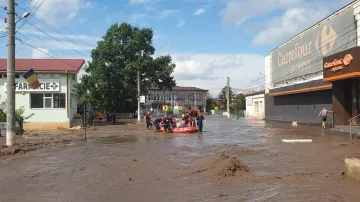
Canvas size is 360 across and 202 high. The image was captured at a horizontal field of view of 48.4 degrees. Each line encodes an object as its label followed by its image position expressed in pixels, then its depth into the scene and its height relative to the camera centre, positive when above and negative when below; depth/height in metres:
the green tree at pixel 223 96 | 131.18 +4.17
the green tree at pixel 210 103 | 139.00 +1.96
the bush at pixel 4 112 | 30.29 -0.18
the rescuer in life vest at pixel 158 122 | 29.70 -0.98
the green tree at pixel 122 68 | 57.00 +6.12
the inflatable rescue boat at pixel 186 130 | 27.53 -1.47
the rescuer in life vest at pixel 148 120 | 34.38 -0.95
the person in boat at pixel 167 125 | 28.05 -1.14
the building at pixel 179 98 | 131.75 +3.69
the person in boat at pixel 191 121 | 30.27 -0.94
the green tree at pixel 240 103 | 99.43 +1.36
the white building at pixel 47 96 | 34.77 +1.20
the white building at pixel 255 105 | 57.05 +0.55
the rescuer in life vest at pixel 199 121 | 28.20 -0.91
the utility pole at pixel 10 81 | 18.94 +1.37
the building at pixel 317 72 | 26.67 +2.91
